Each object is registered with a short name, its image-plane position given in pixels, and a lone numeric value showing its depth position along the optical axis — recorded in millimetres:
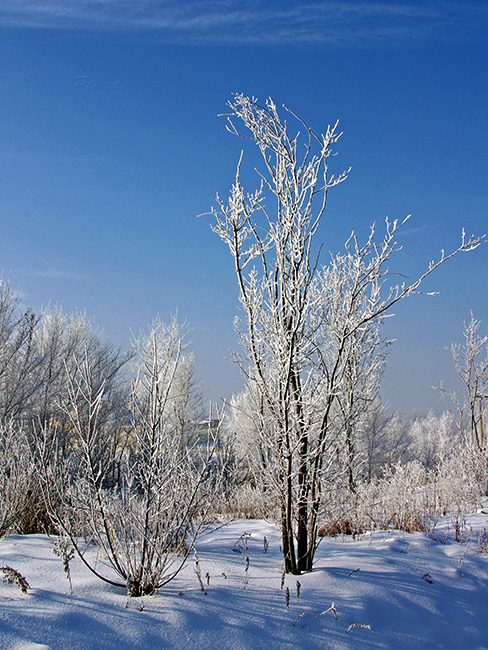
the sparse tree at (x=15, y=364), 12758
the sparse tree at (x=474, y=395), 11382
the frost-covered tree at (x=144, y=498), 3174
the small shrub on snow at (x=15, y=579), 2908
